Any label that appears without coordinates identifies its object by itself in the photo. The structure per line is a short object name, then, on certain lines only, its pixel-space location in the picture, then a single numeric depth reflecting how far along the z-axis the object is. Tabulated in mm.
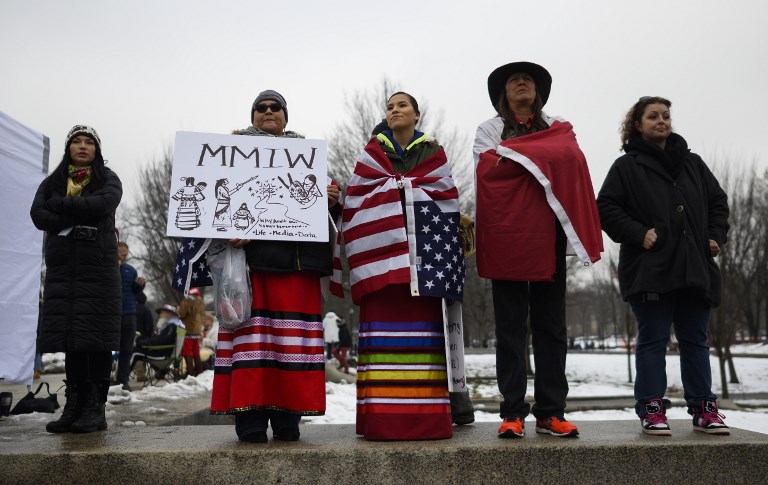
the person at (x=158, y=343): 11258
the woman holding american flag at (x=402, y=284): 3836
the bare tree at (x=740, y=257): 16781
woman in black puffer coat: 4375
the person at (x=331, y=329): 22219
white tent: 5812
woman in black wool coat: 4133
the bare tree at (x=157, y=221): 27453
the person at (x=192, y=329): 13445
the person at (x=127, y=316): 9440
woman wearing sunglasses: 3811
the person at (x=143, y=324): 12312
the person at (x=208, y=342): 15750
